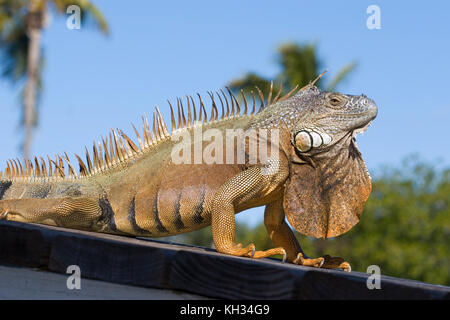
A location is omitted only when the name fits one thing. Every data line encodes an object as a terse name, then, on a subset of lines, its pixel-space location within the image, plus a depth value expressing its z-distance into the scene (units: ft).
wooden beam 11.33
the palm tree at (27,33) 89.81
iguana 19.27
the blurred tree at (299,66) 76.80
